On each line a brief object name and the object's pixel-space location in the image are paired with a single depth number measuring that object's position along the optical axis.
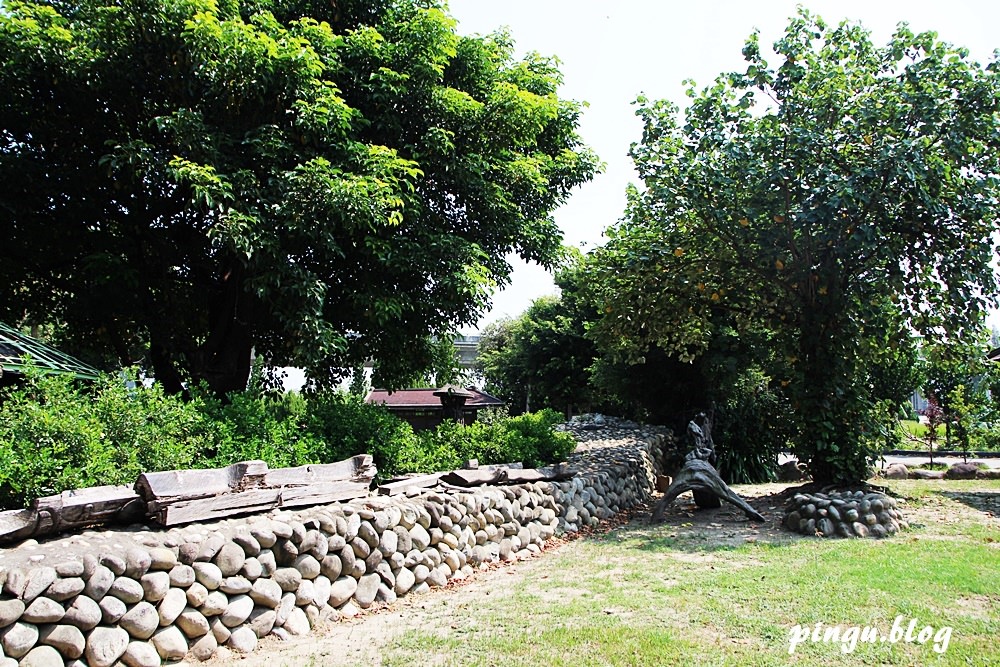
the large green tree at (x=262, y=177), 7.40
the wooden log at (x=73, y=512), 4.18
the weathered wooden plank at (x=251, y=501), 4.83
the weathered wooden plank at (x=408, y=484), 6.86
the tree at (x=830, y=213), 9.18
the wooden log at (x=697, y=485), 10.12
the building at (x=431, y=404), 13.73
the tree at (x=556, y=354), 21.59
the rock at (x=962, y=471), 16.08
